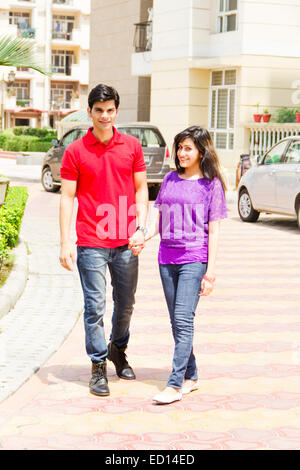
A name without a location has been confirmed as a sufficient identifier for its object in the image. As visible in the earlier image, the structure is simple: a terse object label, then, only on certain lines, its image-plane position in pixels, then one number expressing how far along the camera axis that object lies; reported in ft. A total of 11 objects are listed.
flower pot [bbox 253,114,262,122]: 84.14
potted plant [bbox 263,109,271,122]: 83.46
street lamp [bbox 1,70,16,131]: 130.62
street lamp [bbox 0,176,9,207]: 32.31
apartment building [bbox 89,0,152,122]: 116.78
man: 18.88
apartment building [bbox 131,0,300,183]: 86.17
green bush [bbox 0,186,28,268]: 30.51
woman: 18.56
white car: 51.70
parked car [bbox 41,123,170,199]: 67.87
